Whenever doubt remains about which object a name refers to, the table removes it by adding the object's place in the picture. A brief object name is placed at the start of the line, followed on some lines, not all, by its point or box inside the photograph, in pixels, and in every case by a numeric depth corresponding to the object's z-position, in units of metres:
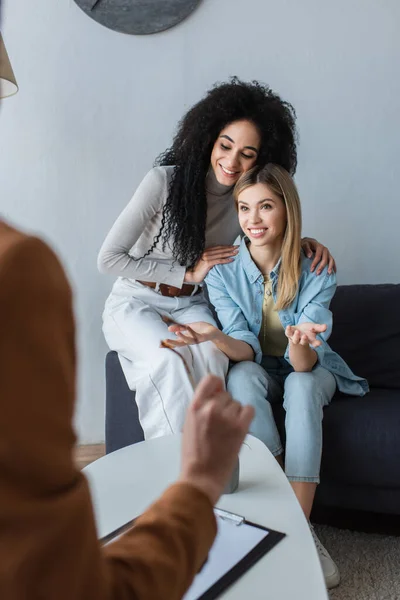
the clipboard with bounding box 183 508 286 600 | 0.87
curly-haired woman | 1.97
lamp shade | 1.62
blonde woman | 1.67
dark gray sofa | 1.71
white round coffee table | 0.90
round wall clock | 2.29
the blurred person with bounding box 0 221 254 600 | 0.39
